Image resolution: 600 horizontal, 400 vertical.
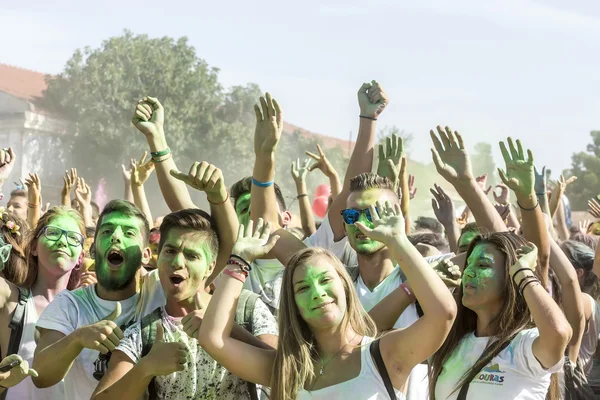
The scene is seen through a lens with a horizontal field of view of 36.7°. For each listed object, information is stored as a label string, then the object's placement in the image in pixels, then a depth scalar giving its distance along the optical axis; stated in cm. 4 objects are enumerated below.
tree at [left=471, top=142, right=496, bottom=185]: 4919
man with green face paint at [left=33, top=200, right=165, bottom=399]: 359
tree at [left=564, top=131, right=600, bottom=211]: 2816
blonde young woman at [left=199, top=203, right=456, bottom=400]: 327
